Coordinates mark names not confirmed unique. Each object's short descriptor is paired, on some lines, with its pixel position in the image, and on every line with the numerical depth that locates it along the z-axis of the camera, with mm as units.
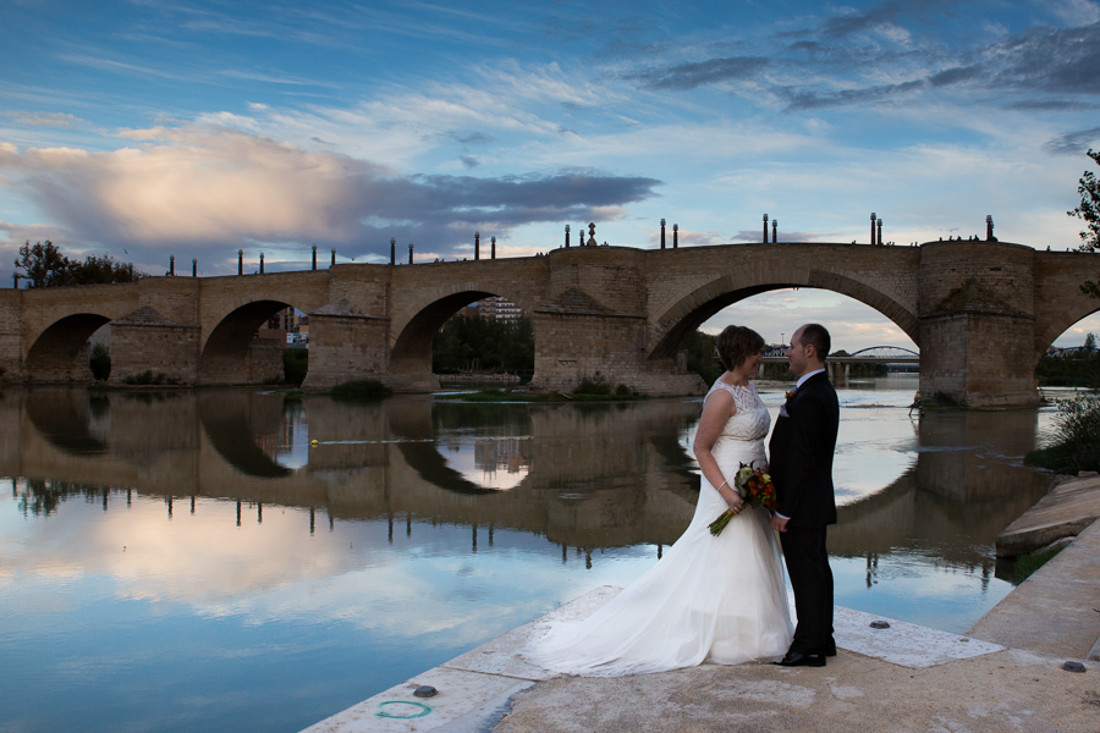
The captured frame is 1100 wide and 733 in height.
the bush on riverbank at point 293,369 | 48594
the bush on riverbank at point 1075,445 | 9836
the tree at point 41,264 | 60125
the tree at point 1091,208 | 11047
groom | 3547
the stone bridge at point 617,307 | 25125
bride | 3410
